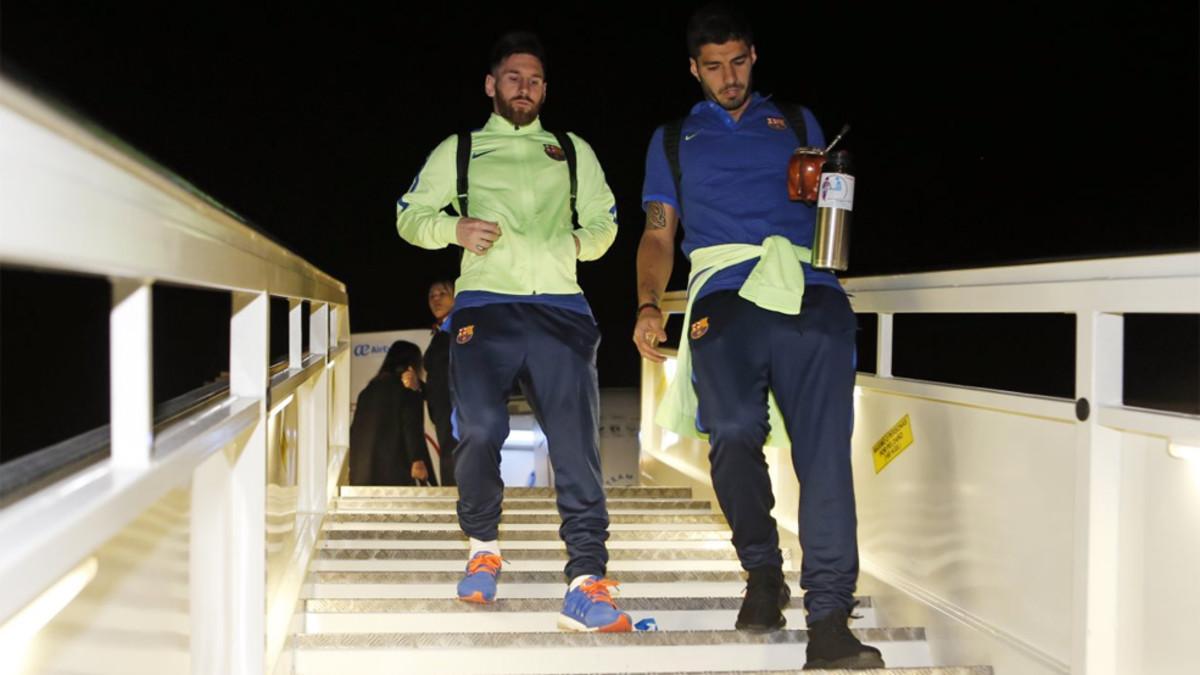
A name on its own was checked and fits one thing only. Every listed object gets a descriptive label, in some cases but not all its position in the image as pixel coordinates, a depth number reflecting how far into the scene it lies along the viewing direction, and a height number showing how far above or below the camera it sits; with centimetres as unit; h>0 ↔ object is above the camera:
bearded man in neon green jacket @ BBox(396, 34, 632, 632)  300 +5
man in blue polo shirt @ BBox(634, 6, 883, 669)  257 -3
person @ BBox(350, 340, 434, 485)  657 -69
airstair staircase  255 -79
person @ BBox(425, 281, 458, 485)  649 -37
